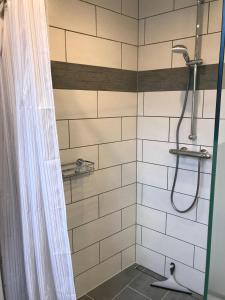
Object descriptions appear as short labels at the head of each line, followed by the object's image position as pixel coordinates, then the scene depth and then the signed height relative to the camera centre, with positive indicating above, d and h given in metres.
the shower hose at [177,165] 1.71 -0.42
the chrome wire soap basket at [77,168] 1.58 -0.40
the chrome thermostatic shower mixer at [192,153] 1.66 -0.33
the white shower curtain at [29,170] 0.97 -0.28
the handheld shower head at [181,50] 1.52 +0.32
